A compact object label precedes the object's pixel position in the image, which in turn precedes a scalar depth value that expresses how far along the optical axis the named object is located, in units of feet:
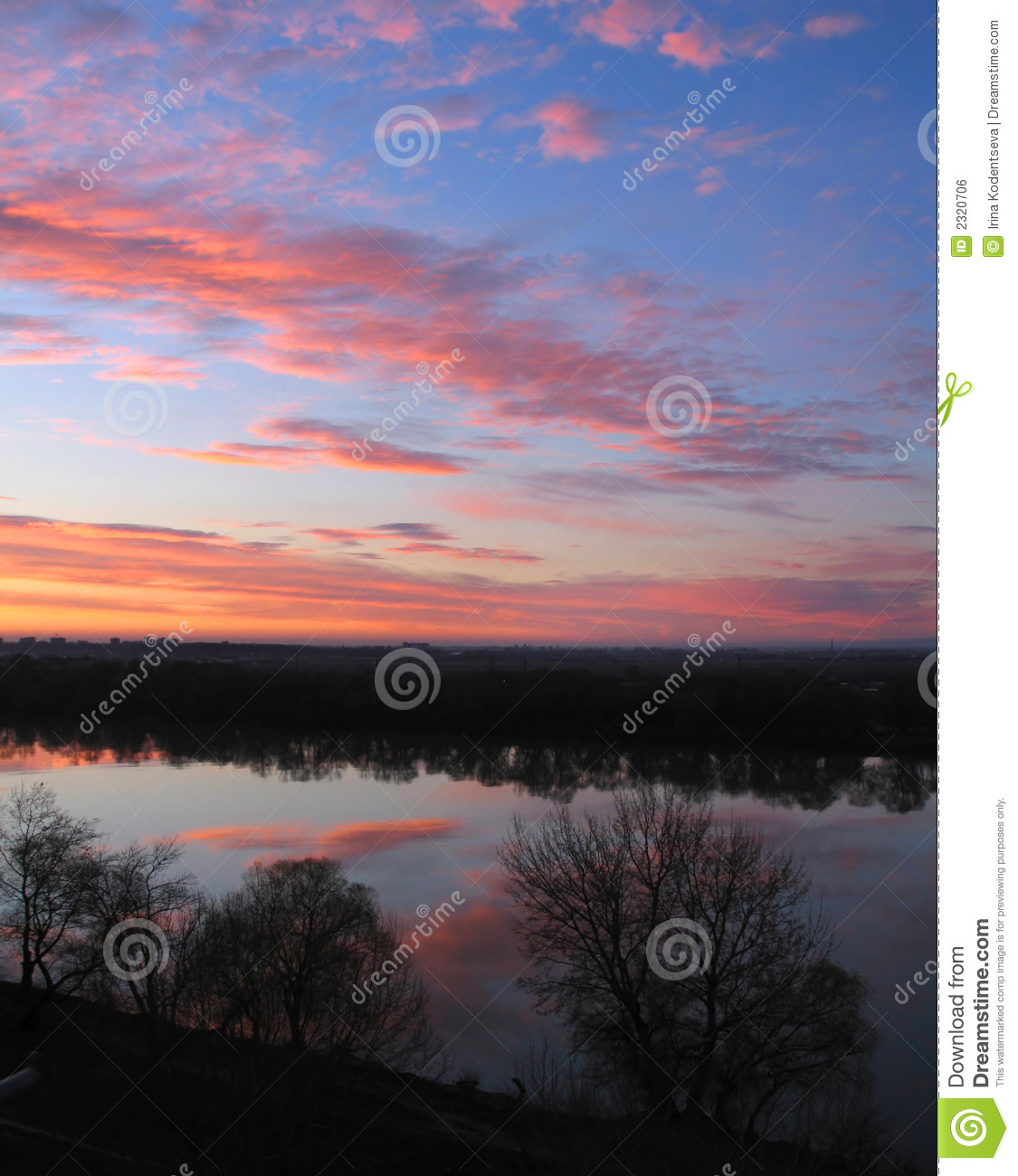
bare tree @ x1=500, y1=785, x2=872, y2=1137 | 74.90
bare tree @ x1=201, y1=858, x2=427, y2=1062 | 78.23
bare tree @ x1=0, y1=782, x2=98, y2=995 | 90.27
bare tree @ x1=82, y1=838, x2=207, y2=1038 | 81.56
